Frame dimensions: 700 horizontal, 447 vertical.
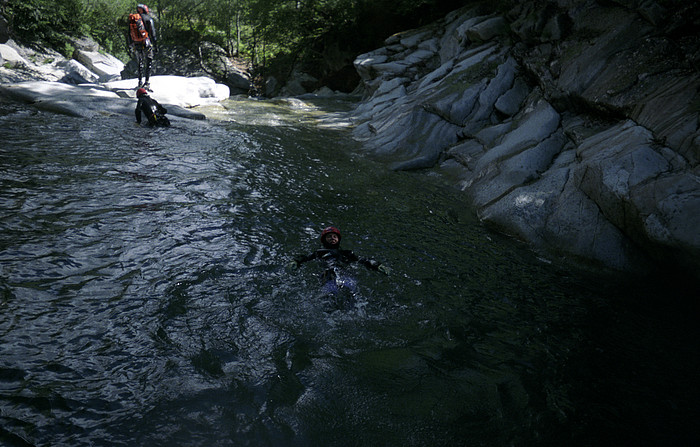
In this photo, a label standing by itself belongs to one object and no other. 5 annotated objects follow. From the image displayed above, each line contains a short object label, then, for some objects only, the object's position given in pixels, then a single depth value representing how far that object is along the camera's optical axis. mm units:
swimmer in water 6441
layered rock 7566
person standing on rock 17328
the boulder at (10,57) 28234
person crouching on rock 16031
